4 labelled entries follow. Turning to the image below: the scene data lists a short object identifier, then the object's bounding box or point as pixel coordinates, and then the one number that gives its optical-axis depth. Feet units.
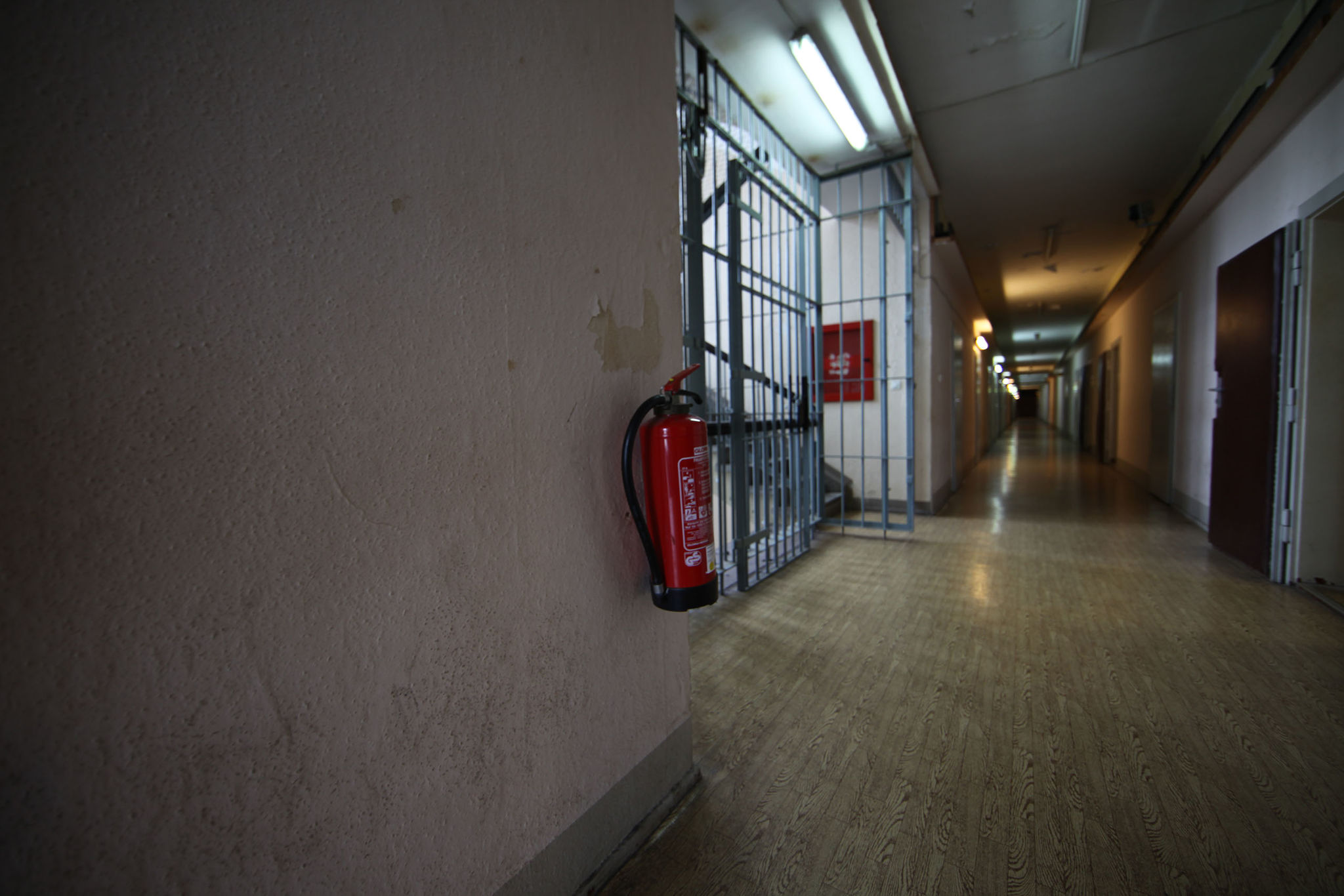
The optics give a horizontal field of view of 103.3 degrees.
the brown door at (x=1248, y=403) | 10.75
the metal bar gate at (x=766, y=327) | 9.91
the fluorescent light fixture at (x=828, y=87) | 11.07
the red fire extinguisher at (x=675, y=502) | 4.46
